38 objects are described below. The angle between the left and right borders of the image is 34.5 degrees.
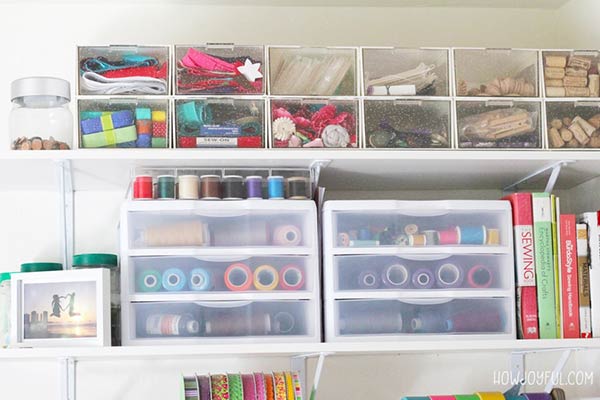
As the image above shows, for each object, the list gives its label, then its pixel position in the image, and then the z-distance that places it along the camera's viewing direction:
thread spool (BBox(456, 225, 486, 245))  1.80
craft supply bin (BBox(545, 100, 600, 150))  1.82
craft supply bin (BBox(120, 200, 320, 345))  1.73
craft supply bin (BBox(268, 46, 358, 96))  1.79
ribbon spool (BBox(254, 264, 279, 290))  1.75
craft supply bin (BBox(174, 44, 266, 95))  1.78
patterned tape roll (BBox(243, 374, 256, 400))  1.79
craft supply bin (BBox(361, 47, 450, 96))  1.80
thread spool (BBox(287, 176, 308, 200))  1.79
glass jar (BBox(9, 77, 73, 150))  1.75
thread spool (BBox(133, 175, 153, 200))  1.76
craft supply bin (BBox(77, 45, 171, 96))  1.76
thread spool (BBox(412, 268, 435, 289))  1.78
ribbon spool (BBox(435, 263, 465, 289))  1.78
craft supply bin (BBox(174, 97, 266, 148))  1.76
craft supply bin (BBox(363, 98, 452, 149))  1.79
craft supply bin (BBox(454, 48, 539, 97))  1.82
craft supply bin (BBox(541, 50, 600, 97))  1.83
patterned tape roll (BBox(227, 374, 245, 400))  1.78
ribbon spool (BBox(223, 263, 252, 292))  1.74
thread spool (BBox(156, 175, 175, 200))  1.76
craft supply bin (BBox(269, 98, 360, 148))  1.77
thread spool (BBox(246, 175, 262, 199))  1.78
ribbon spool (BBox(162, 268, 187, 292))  1.73
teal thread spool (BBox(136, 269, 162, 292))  1.73
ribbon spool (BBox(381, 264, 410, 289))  1.77
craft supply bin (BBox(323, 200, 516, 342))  1.76
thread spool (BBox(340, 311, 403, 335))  1.76
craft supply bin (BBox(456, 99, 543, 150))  1.80
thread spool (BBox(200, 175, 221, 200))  1.77
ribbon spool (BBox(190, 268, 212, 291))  1.74
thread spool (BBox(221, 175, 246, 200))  1.77
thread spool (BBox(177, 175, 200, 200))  1.76
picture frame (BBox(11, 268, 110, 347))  1.69
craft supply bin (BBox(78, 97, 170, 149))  1.75
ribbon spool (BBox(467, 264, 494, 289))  1.79
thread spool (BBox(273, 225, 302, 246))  1.77
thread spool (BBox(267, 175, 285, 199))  1.78
